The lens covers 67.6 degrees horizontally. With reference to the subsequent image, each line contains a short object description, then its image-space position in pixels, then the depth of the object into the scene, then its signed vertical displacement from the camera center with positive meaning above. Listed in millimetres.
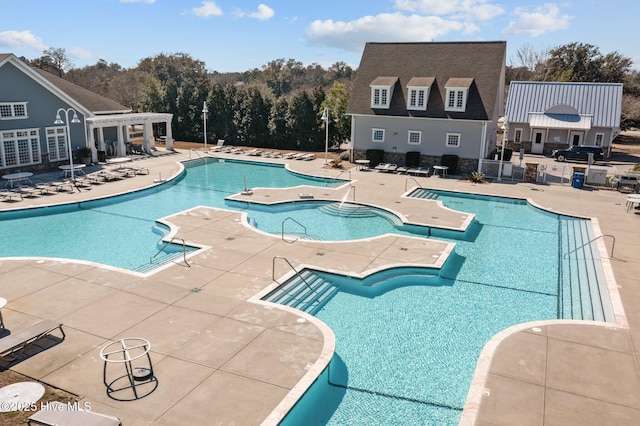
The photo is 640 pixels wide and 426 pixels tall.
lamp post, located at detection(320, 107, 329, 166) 33725 +617
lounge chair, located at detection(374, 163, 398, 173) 32500 -2829
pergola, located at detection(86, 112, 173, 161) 32812 -444
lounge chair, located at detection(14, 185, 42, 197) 24438 -3607
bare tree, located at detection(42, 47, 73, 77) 76562 +9899
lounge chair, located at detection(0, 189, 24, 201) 23747 -3687
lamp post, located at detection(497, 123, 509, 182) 30622 -2636
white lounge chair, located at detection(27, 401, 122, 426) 7637 -4736
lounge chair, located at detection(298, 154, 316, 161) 37788 -2542
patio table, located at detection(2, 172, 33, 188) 25334 -2991
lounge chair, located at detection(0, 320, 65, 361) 10188 -4675
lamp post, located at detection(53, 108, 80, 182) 24512 -476
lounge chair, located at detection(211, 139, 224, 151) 41656 -1990
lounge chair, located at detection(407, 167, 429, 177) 31422 -2932
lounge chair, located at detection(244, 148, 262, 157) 39438 -2333
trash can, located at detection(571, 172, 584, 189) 28750 -3035
